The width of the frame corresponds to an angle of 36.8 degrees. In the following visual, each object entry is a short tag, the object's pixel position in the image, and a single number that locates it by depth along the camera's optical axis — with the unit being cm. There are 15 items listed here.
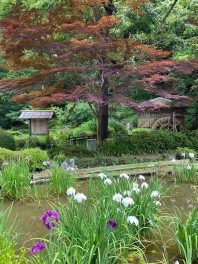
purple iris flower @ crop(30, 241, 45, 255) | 149
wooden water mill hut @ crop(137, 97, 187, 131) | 1366
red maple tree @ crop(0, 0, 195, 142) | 659
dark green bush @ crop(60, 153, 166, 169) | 734
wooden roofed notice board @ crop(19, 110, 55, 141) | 1098
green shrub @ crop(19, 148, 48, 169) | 523
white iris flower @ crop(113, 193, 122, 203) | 199
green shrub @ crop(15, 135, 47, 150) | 1076
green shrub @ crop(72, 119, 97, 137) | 1345
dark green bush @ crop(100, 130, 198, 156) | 874
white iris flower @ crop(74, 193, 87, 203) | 192
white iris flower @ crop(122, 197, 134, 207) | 195
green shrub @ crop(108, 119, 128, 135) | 1276
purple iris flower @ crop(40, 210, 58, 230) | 168
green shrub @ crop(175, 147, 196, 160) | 784
